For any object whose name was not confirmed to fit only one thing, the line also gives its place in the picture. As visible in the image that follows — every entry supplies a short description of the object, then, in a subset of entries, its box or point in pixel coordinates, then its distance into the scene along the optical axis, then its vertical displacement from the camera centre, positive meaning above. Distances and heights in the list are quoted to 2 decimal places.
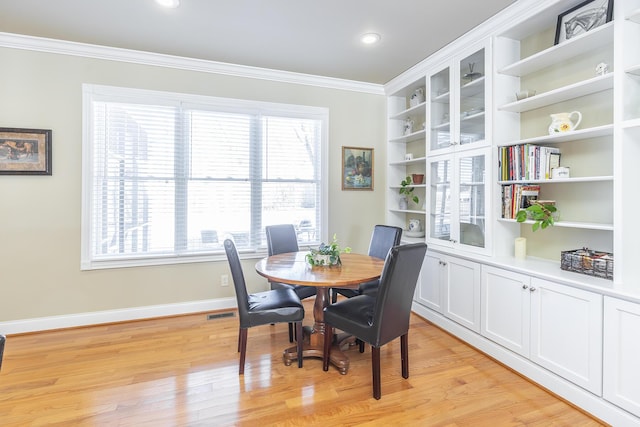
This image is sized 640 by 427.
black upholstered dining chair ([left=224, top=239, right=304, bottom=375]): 2.30 -0.74
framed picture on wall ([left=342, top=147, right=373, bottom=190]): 4.16 +0.54
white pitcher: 2.31 +0.64
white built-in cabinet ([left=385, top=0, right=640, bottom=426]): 1.93 +0.08
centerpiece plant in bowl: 2.63 -0.37
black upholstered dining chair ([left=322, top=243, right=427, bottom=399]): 2.02 -0.70
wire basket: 2.03 -0.34
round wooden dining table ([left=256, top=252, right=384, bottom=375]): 2.25 -0.47
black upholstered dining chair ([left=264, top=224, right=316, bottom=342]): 3.37 -0.31
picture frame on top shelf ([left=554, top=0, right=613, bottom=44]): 2.09 +1.30
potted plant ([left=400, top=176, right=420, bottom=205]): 3.92 +0.27
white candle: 2.64 -0.30
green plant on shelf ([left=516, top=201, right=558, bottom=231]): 2.34 -0.02
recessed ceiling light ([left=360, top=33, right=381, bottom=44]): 2.91 +1.57
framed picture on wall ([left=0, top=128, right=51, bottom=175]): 2.95 +0.53
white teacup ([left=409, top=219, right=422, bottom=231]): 3.87 -0.18
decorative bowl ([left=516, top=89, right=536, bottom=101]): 2.57 +0.93
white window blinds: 3.26 +0.39
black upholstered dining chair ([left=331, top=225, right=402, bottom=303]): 3.03 -0.37
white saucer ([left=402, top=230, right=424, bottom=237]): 3.82 -0.28
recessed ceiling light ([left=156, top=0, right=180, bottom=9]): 2.42 +1.55
